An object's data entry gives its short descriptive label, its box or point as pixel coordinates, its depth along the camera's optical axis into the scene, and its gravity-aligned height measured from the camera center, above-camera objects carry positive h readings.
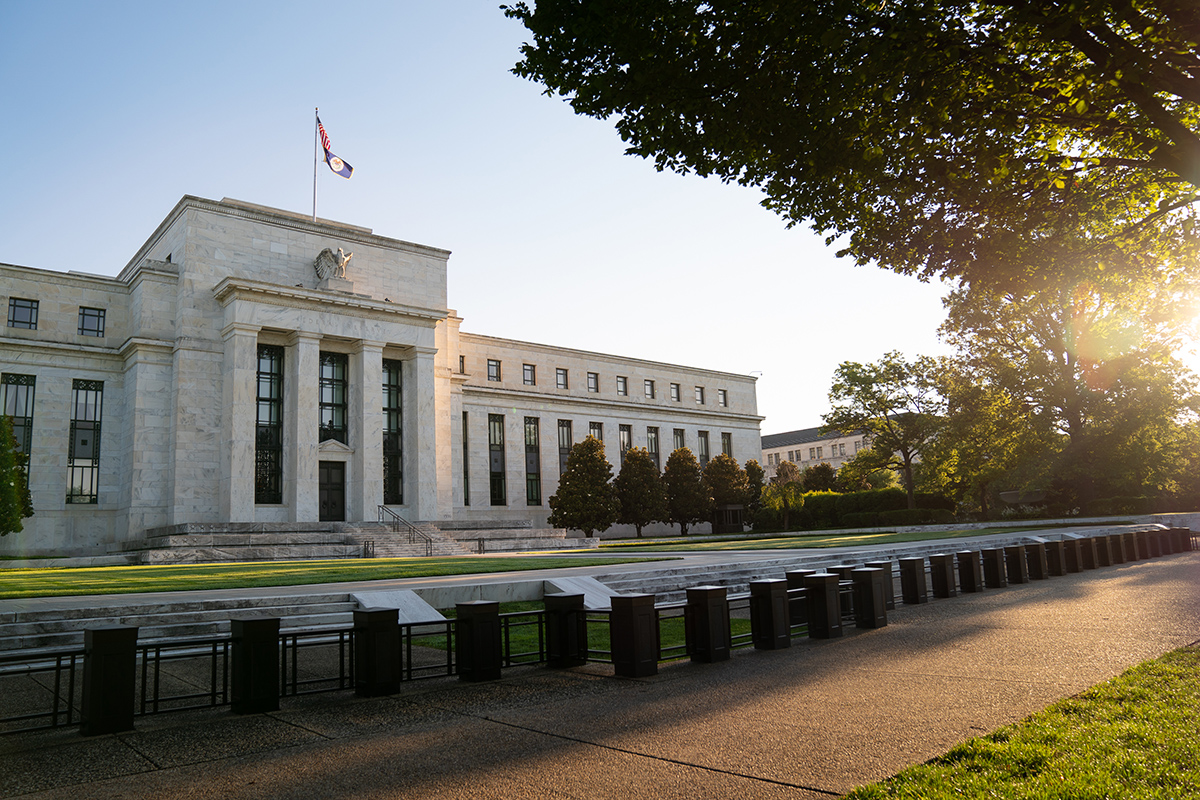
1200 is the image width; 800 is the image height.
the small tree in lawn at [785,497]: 52.41 +0.28
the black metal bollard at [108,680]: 7.14 -1.42
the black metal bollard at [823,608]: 11.48 -1.66
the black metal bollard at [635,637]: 9.26 -1.60
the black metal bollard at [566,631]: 10.25 -1.63
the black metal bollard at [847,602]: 13.14 -1.86
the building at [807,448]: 125.12 +8.83
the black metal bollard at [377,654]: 8.69 -1.55
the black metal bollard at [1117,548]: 22.78 -1.87
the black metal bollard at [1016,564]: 18.00 -1.74
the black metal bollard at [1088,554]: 21.16 -1.85
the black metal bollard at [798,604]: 12.33 -1.79
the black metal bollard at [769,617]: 10.81 -1.66
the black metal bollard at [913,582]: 14.98 -1.70
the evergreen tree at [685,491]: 57.50 +1.11
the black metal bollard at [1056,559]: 19.77 -1.83
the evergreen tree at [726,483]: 60.56 +1.65
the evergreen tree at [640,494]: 54.59 +0.99
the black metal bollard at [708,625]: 10.00 -1.60
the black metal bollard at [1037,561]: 18.93 -1.78
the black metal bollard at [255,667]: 7.96 -1.51
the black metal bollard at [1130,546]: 23.59 -1.88
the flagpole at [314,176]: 43.64 +19.88
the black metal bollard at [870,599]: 12.35 -1.66
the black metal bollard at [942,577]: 15.84 -1.73
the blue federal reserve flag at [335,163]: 41.00 +19.38
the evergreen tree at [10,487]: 30.97 +1.98
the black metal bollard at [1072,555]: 20.23 -1.80
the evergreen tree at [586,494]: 50.19 +1.05
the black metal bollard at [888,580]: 13.15 -1.66
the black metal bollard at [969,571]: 16.59 -1.72
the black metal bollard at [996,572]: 17.36 -1.83
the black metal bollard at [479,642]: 9.49 -1.61
